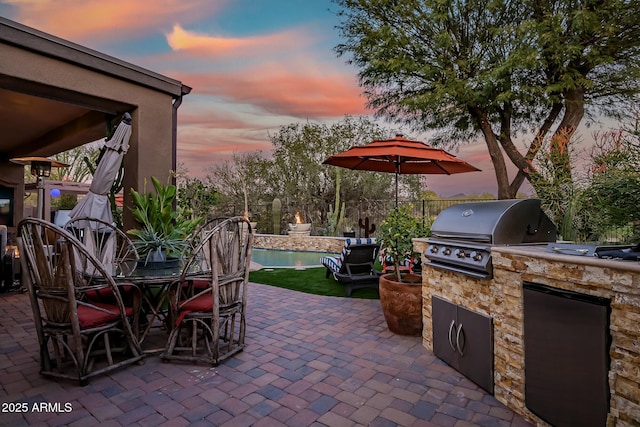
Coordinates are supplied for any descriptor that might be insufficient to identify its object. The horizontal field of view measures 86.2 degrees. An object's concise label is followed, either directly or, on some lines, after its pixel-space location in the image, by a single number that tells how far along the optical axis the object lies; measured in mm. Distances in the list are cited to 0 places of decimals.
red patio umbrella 4613
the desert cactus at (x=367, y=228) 11010
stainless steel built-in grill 2418
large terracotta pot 3484
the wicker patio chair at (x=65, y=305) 2451
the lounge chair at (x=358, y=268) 5426
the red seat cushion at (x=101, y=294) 3223
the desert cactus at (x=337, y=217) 12070
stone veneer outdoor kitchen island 1536
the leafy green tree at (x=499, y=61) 8516
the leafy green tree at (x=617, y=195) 2482
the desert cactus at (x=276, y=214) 12883
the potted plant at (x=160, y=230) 3303
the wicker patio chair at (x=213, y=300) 2838
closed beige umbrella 4570
